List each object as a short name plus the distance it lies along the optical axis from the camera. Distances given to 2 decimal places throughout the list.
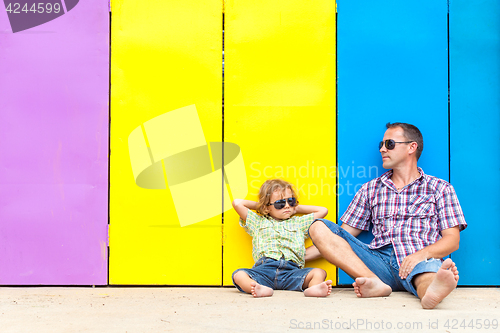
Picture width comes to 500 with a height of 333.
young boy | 2.85
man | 2.64
